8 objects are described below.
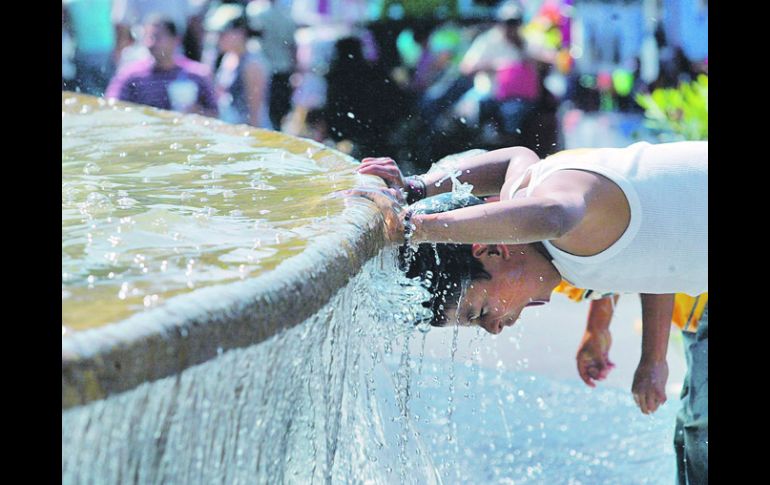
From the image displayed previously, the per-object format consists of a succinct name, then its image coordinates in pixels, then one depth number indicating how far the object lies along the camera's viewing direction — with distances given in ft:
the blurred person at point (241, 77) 44.93
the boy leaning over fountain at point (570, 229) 16.69
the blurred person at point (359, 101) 42.83
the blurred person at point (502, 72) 42.16
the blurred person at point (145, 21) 44.65
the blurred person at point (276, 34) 46.96
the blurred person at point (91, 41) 45.16
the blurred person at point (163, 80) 40.75
